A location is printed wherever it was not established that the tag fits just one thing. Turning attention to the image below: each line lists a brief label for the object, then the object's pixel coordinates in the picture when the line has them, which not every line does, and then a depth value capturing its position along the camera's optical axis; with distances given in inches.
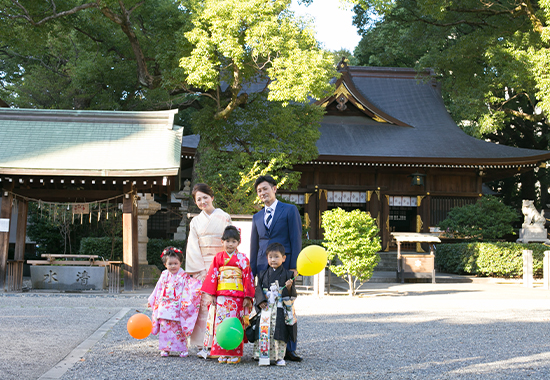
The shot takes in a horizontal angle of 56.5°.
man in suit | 170.1
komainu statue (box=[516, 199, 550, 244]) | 655.8
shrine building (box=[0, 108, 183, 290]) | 395.5
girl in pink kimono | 174.2
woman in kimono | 181.8
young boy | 160.4
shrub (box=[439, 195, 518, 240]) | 641.6
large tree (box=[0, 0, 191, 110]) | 539.5
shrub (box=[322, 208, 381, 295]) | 404.5
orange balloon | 162.6
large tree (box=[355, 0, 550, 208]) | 533.3
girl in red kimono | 165.2
